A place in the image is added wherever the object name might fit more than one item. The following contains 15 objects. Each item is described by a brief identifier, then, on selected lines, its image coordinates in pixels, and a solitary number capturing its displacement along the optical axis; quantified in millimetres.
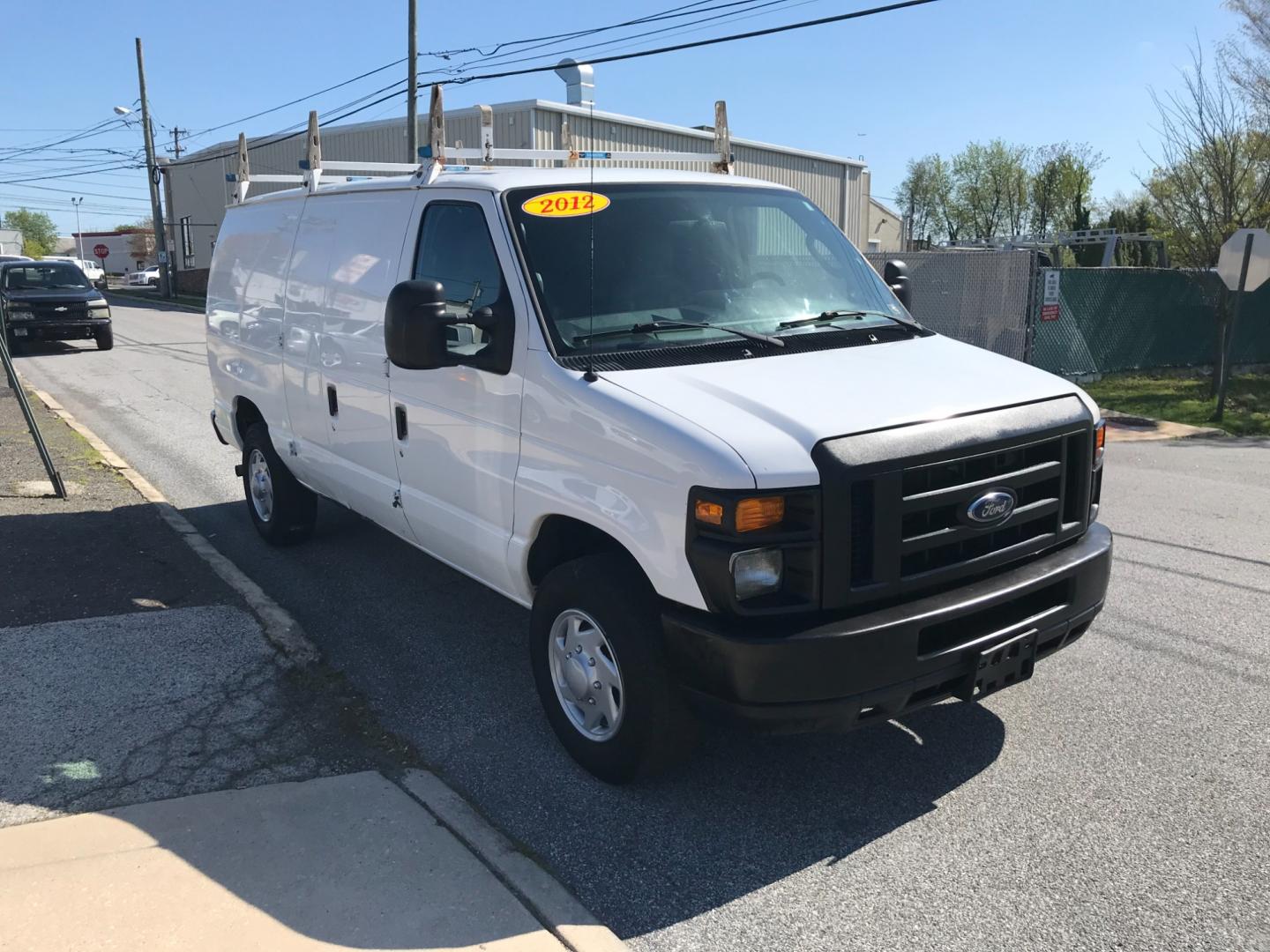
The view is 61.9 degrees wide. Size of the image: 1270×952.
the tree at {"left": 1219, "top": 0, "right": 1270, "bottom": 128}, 19844
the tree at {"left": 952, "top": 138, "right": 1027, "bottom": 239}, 73812
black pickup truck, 20156
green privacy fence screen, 16500
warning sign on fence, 15305
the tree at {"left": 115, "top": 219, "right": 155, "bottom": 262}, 104500
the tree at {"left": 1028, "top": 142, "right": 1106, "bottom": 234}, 64812
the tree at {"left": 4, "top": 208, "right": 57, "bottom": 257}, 150250
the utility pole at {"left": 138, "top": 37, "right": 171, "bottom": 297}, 45469
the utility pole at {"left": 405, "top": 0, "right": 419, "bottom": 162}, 24203
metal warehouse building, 27312
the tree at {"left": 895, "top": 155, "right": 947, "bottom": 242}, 80750
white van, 3256
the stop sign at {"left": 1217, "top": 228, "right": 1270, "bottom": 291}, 14242
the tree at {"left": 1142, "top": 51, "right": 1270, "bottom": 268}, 16750
